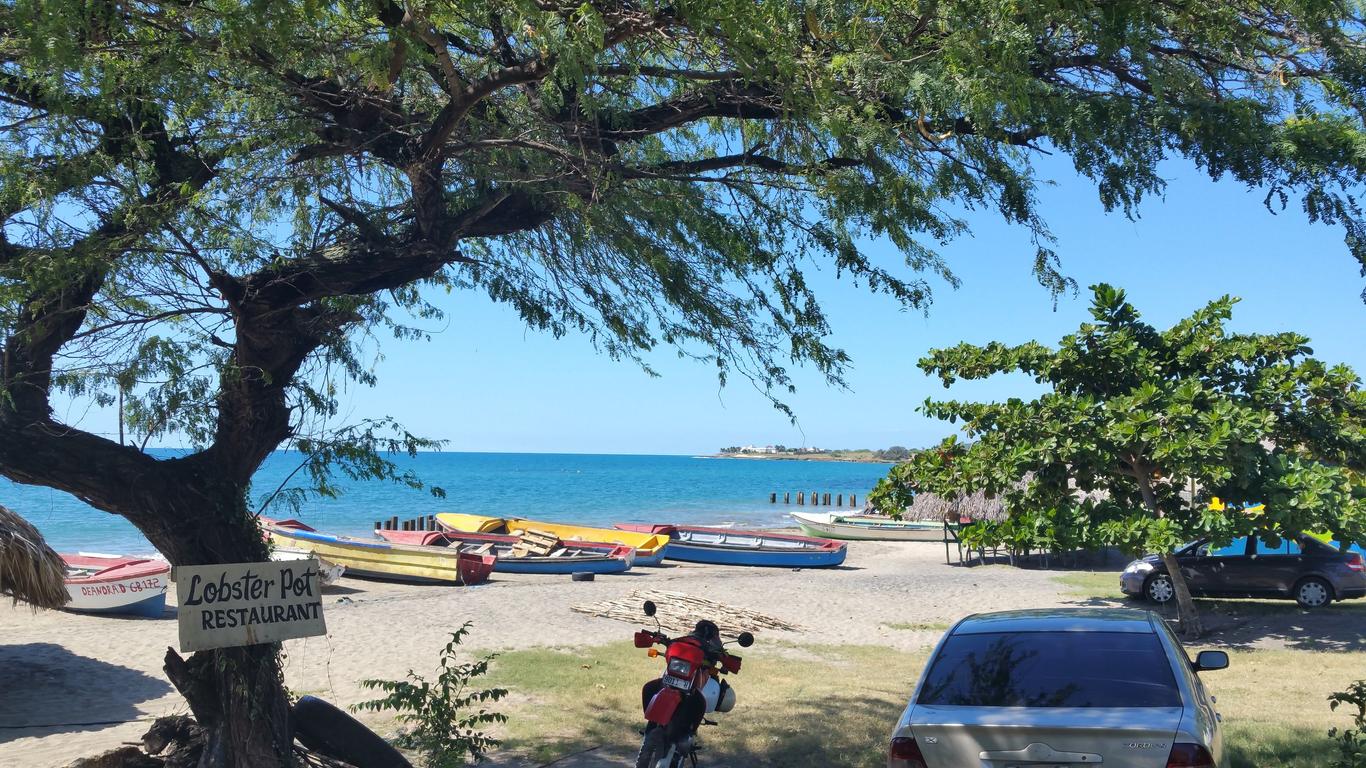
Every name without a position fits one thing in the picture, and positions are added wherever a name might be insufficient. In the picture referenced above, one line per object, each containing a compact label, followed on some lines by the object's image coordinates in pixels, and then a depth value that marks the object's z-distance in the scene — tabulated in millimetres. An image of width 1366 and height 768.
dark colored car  17469
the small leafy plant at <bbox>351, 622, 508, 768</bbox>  6332
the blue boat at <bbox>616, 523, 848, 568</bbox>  30375
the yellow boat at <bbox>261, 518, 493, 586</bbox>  23703
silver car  4234
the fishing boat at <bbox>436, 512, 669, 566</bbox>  30453
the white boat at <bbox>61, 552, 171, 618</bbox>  17922
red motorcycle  6051
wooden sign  5566
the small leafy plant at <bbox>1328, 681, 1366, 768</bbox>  5227
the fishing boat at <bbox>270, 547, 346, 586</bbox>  21377
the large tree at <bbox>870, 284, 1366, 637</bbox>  12008
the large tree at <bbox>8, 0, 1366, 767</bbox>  5223
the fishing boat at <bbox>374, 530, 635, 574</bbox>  26984
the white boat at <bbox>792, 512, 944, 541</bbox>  38844
